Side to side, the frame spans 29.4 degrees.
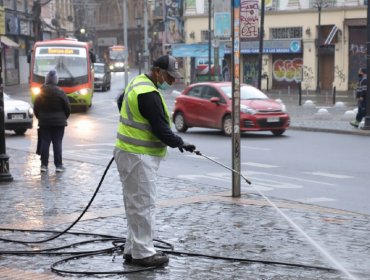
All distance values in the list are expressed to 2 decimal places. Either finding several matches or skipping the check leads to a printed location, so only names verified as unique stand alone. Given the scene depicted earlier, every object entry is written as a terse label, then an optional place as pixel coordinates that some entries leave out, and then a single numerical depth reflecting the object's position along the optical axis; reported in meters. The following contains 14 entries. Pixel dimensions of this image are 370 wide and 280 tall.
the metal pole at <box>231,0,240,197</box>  9.55
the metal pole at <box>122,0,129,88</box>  51.22
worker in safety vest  6.06
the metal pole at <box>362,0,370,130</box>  20.19
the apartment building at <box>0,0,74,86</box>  53.31
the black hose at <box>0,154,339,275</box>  6.01
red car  19.62
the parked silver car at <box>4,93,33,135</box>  20.62
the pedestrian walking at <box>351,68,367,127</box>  21.36
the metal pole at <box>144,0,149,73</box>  57.39
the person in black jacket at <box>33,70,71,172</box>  12.62
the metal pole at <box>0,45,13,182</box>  11.38
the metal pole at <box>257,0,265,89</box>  34.08
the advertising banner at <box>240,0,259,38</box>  9.77
